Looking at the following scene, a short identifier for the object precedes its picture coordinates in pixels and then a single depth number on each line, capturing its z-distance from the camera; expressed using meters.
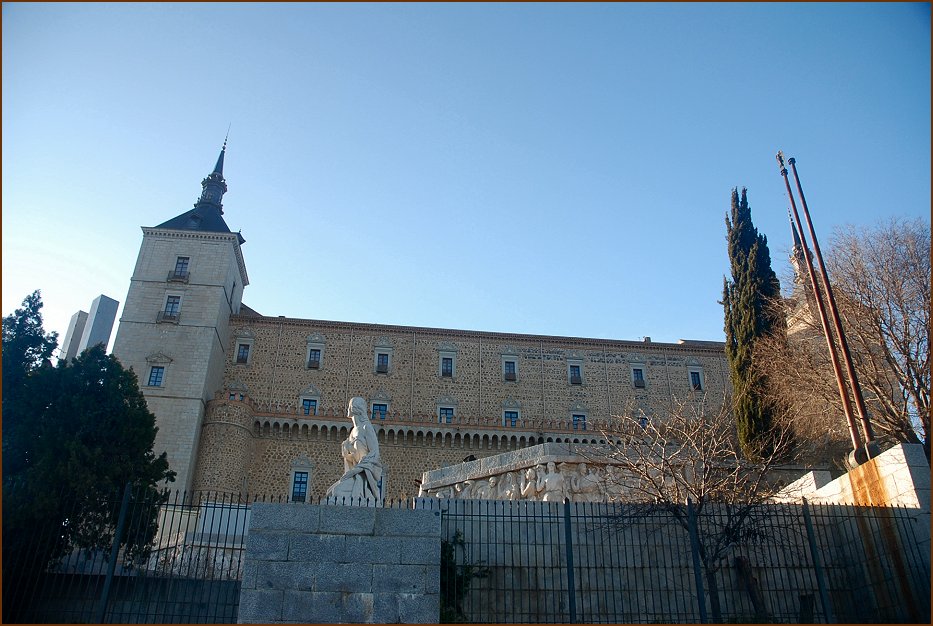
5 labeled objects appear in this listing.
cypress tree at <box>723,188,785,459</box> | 21.11
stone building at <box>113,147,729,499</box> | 36.16
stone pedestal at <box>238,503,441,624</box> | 9.59
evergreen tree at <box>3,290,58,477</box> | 17.73
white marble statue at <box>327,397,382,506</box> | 11.37
